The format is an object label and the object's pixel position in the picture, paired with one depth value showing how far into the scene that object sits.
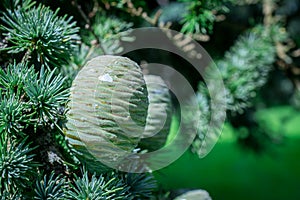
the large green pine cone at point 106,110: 0.60
